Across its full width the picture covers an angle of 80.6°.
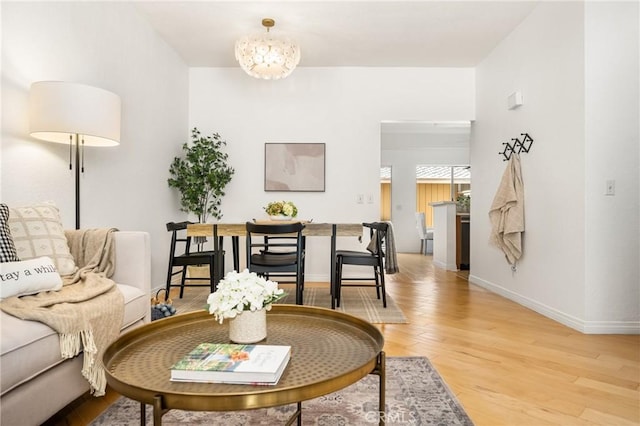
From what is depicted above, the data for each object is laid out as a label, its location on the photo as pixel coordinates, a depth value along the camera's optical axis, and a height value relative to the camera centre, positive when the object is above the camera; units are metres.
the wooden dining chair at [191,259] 3.39 -0.40
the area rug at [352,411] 1.48 -0.81
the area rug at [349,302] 3.07 -0.82
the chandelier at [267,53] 3.40 +1.48
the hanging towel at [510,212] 3.50 +0.04
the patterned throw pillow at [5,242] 1.59 -0.12
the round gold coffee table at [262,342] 0.85 -0.41
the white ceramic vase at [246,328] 1.18 -0.36
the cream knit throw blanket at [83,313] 1.36 -0.38
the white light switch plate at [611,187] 2.72 +0.21
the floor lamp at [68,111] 2.09 +0.59
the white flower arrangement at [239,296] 1.15 -0.25
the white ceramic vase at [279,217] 3.42 -0.02
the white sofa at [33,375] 1.15 -0.55
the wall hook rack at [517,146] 3.46 +0.68
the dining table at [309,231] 3.27 -0.14
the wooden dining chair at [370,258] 3.30 -0.37
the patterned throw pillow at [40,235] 1.75 -0.10
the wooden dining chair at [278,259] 2.92 -0.37
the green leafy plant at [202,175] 4.30 +0.46
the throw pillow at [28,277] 1.45 -0.26
